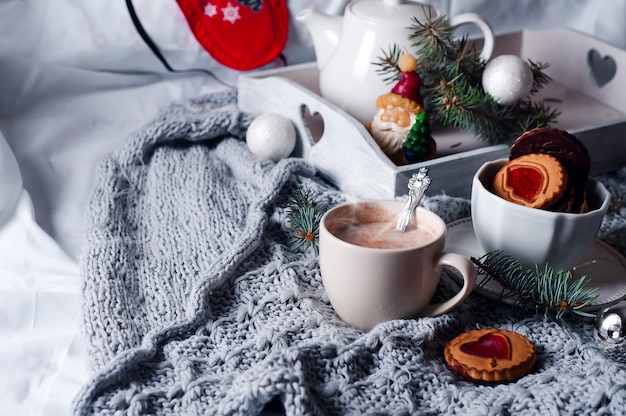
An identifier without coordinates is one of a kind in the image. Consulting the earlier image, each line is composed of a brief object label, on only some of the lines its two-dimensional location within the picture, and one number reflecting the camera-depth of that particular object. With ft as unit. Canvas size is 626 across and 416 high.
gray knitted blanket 1.99
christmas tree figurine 2.96
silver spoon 2.31
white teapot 3.25
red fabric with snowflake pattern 4.11
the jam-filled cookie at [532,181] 2.30
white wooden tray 2.91
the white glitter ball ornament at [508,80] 3.12
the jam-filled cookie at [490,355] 2.09
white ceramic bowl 2.29
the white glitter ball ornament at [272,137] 3.23
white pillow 4.01
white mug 2.15
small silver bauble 2.12
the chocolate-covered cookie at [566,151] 2.39
